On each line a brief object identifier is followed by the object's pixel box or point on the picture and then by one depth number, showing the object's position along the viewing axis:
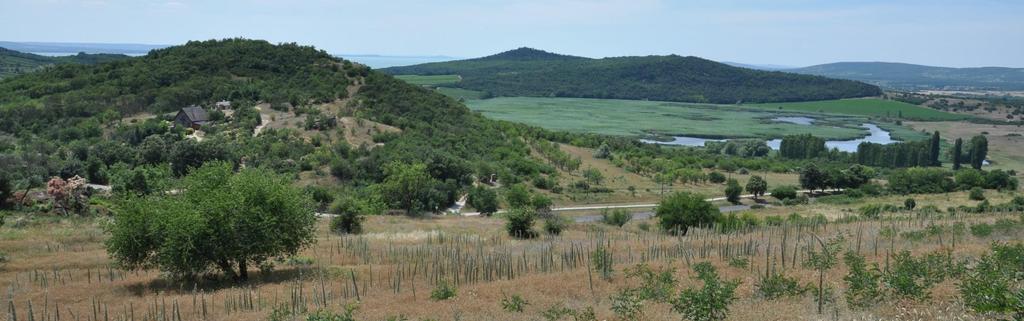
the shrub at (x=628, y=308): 15.39
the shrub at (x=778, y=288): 17.20
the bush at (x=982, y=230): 26.67
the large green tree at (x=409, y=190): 54.38
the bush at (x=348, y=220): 42.22
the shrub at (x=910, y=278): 15.43
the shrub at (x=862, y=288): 15.59
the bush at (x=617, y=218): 51.88
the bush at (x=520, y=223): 40.22
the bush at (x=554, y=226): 42.47
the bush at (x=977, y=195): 67.25
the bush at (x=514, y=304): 17.09
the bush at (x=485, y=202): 57.75
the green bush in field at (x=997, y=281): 9.95
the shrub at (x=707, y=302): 13.98
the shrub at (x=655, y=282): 17.41
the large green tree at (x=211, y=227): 23.78
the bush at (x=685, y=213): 42.16
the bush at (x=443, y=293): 19.36
